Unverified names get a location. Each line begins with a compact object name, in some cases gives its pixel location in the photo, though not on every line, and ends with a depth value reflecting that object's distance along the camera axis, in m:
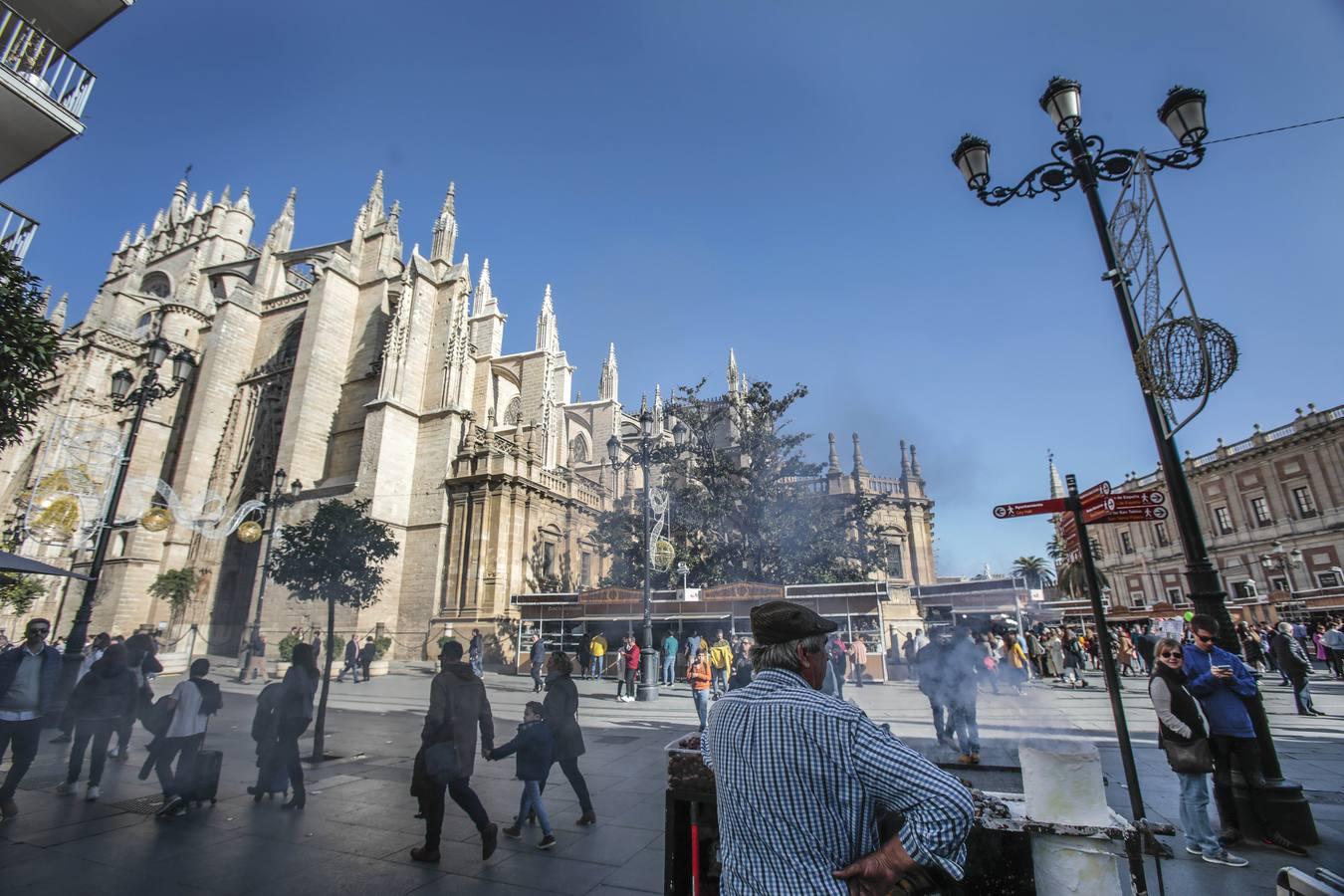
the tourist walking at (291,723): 5.48
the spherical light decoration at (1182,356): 4.04
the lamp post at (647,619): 12.88
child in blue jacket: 4.59
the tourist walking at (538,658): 15.19
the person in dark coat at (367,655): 17.39
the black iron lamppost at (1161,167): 4.22
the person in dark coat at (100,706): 5.89
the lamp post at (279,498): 17.16
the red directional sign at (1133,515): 4.30
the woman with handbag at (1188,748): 4.04
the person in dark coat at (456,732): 4.20
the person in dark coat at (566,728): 4.89
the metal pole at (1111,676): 3.87
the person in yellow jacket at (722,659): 12.22
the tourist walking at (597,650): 18.50
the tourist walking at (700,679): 9.09
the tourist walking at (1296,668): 9.59
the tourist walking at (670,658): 16.48
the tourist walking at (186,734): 5.23
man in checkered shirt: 1.37
